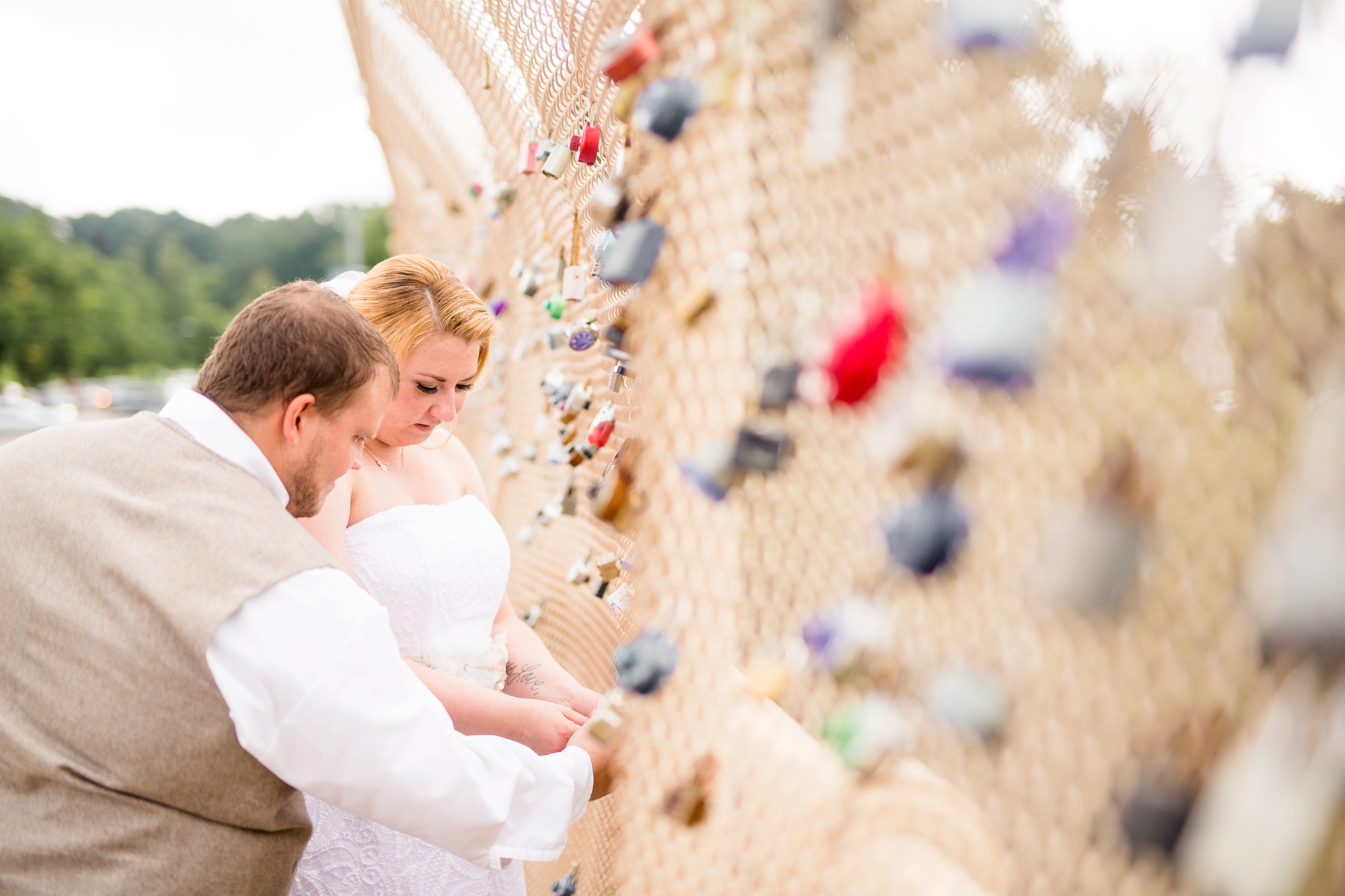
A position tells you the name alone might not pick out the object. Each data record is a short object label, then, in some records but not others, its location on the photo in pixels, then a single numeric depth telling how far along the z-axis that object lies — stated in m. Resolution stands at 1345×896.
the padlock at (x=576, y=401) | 1.94
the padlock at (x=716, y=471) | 0.96
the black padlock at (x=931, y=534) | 0.71
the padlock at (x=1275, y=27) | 0.52
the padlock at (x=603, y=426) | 1.64
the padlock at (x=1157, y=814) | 0.56
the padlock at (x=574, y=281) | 1.92
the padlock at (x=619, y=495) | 1.23
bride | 1.76
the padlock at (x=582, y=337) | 1.79
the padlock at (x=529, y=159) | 2.21
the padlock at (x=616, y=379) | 1.55
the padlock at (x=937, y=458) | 0.72
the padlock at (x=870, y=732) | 0.83
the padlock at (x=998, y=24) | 0.67
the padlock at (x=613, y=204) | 1.24
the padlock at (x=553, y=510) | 2.15
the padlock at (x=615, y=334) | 1.29
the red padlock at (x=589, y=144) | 1.66
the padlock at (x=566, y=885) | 1.77
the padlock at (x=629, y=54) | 1.10
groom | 1.15
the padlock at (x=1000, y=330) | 0.65
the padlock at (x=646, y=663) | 1.14
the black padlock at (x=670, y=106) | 1.04
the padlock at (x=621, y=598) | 1.64
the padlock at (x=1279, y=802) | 0.50
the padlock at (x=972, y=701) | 0.73
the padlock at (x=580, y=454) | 1.78
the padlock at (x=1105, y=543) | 0.60
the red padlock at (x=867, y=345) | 0.77
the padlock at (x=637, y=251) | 1.12
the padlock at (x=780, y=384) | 0.88
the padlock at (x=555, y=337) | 2.17
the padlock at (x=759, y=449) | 0.91
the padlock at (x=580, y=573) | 1.90
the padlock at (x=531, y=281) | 2.49
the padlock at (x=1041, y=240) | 0.64
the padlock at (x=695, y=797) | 1.10
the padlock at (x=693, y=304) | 1.06
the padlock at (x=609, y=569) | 1.60
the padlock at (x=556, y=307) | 2.10
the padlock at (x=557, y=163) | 1.76
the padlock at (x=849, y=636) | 0.84
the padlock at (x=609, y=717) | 1.28
